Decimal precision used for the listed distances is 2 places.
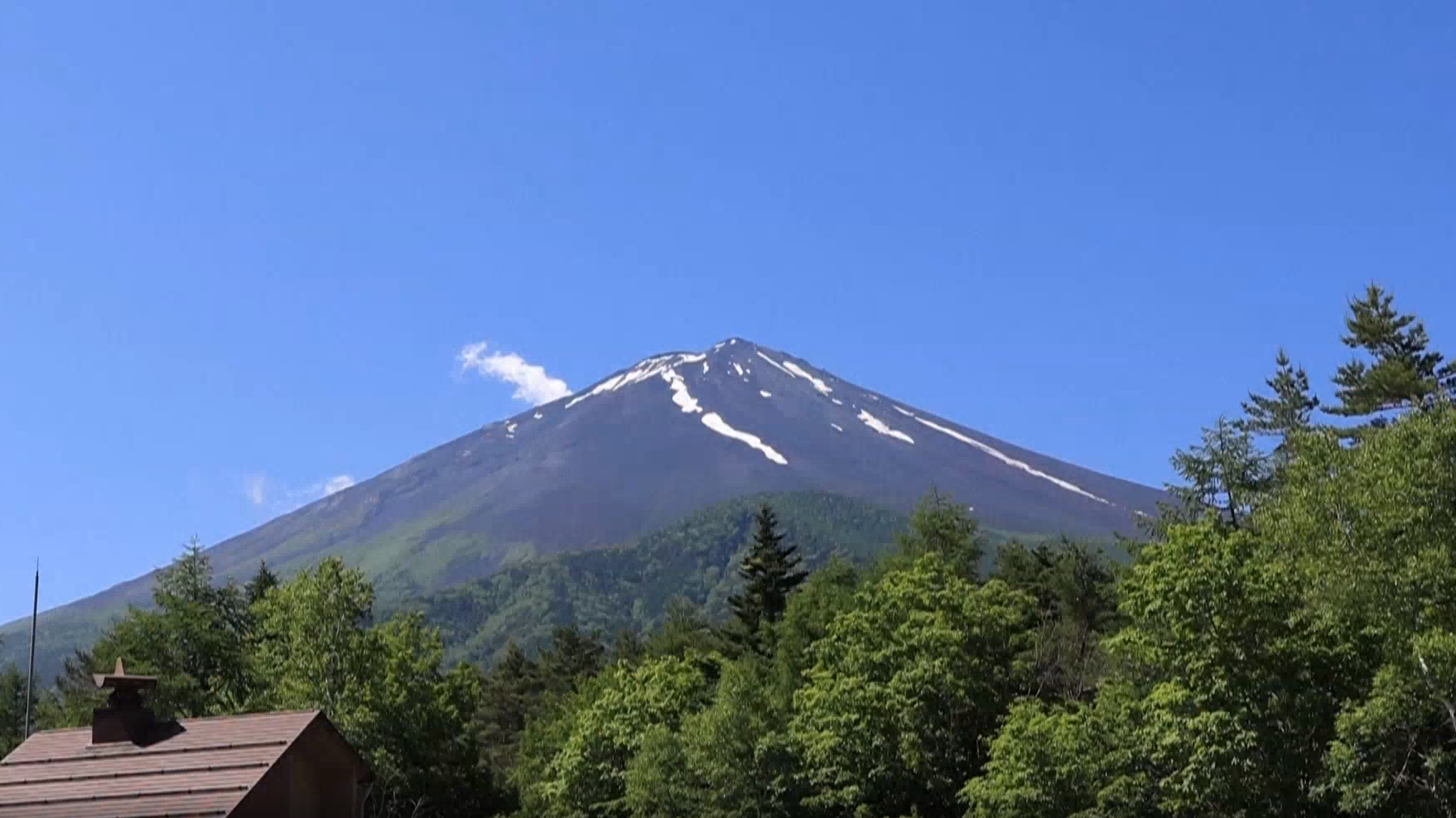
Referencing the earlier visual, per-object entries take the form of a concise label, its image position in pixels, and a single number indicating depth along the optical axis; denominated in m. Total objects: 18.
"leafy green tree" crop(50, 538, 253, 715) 66.88
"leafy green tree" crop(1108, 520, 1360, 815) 39.72
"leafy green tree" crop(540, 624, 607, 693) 107.19
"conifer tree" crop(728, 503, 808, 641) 83.81
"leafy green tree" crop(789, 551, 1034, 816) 52.41
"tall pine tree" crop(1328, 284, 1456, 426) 51.56
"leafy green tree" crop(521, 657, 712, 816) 66.31
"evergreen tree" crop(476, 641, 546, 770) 105.64
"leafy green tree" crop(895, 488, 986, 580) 72.69
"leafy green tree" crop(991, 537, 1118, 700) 60.97
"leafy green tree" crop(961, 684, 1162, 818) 43.97
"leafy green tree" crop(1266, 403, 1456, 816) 34.47
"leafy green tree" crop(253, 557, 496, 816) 59.38
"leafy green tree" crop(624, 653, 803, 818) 55.47
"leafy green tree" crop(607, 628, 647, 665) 98.80
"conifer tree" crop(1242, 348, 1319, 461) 61.72
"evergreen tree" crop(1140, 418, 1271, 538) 56.66
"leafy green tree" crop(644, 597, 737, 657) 84.38
